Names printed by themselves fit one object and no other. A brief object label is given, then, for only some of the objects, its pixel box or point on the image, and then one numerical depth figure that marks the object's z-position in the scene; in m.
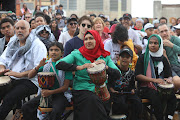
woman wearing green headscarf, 4.35
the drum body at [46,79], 3.63
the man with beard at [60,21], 10.83
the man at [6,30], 5.35
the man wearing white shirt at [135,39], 5.98
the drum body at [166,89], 4.04
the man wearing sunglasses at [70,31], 6.30
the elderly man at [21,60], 4.20
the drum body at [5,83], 3.95
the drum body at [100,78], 3.30
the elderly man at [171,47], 5.04
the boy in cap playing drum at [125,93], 3.99
